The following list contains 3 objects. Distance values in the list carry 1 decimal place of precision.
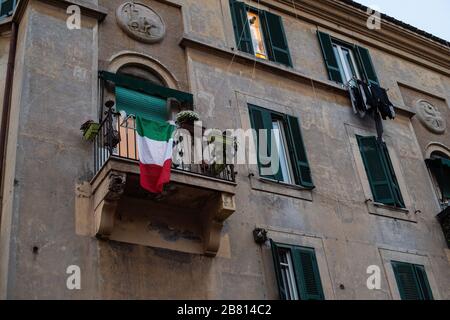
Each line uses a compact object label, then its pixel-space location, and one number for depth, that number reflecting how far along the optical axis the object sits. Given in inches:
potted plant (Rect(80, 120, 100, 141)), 440.8
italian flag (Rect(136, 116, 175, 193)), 413.1
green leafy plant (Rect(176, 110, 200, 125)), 487.5
